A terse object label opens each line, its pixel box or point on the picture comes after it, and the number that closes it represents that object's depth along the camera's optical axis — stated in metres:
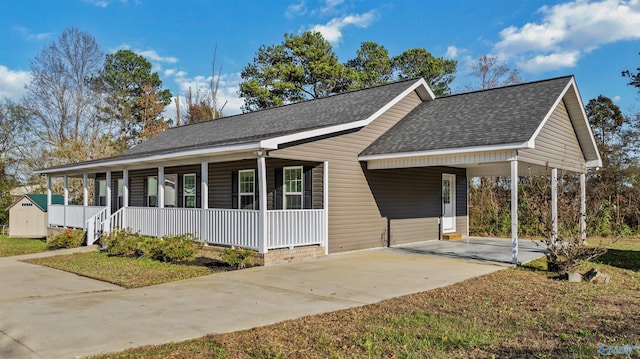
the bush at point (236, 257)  10.04
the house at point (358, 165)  10.73
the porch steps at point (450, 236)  16.11
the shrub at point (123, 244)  12.03
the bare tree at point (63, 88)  30.91
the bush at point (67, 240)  14.98
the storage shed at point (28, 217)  21.58
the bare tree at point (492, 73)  29.17
